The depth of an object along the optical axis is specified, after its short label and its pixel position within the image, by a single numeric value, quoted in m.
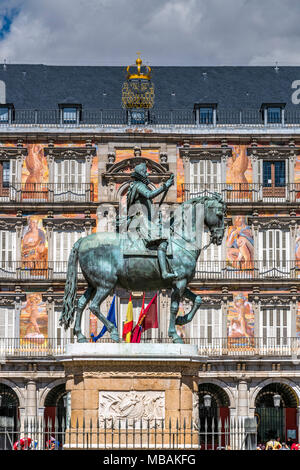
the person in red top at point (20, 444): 24.31
